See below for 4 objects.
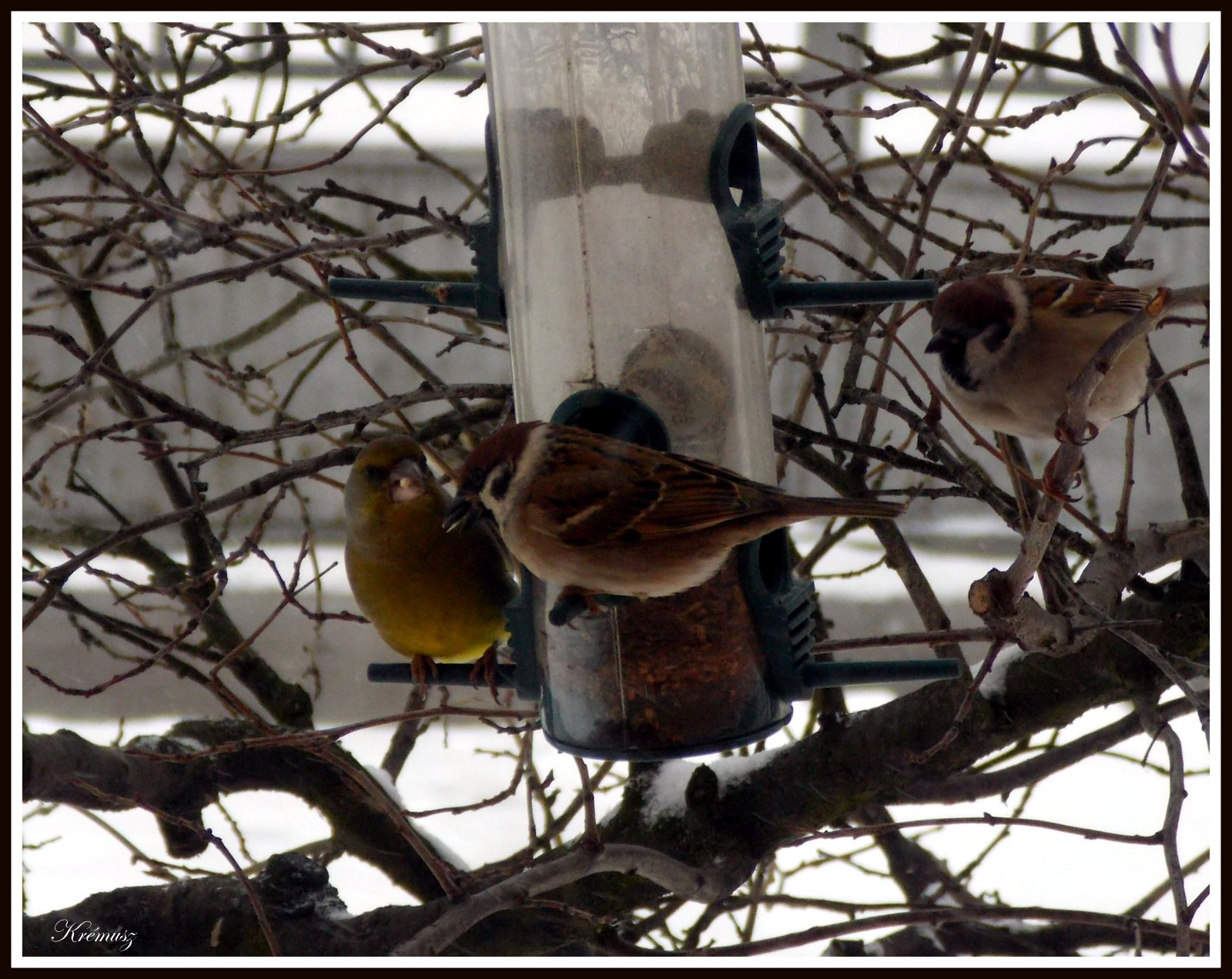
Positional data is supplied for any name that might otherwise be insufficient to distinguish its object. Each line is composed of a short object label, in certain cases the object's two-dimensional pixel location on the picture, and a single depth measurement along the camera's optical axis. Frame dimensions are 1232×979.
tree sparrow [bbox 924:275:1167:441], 5.04
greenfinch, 5.03
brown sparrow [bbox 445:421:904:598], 4.09
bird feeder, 4.30
